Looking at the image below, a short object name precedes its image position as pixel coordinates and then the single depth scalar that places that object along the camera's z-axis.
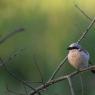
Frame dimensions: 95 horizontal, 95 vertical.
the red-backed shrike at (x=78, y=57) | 6.73
